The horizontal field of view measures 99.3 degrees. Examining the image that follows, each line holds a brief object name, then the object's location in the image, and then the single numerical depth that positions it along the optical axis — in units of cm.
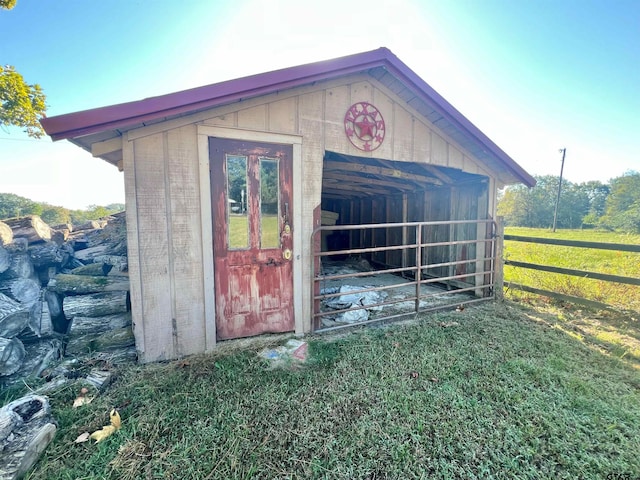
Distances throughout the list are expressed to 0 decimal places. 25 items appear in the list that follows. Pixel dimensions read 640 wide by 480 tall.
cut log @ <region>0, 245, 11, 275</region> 324
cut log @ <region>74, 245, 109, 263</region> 480
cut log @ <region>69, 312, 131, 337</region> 311
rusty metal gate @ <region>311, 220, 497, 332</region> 392
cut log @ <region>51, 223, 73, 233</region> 525
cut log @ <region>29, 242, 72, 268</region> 388
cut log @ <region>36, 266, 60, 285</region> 381
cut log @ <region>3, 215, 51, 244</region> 400
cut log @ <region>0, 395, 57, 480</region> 161
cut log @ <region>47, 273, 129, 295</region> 354
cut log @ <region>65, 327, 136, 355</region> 297
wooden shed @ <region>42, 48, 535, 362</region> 277
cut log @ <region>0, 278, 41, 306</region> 310
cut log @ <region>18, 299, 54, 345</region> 286
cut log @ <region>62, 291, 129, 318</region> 327
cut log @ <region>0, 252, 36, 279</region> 332
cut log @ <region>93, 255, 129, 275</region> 424
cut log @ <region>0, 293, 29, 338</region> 263
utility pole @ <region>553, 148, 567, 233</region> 2905
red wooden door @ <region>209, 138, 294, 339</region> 311
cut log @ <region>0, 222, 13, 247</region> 345
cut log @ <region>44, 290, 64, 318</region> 336
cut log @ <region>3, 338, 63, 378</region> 254
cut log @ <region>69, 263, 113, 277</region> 392
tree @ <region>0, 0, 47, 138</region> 845
